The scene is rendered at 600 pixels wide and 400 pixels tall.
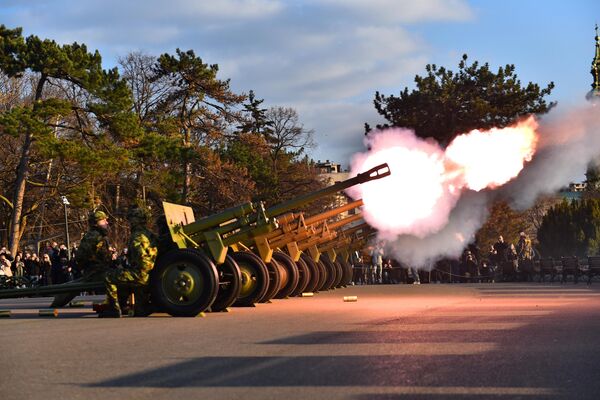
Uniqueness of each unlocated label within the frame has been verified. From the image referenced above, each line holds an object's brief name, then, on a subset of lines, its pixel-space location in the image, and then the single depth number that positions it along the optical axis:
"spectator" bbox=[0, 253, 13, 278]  32.02
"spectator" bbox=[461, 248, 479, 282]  41.47
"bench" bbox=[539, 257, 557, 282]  37.53
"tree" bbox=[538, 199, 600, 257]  69.00
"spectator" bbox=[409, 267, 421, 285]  41.90
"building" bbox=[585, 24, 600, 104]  65.82
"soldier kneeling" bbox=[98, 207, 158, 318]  17.39
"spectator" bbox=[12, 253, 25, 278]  35.66
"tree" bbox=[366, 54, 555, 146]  50.41
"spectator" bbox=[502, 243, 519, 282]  39.66
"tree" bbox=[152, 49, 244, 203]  53.50
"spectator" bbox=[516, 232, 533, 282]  39.22
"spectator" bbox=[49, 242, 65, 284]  34.38
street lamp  41.33
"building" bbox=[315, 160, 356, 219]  73.50
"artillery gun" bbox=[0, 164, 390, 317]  17.38
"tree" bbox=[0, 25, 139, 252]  40.78
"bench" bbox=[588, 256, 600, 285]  34.56
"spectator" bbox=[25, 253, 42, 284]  36.94
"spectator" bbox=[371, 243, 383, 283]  42.75
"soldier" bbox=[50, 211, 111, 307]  18.89
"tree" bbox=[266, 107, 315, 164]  70.12
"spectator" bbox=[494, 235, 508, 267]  40.38
